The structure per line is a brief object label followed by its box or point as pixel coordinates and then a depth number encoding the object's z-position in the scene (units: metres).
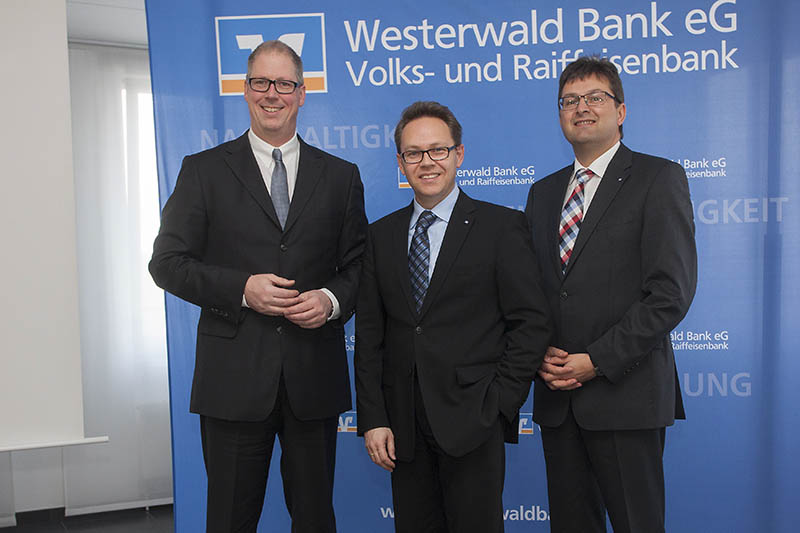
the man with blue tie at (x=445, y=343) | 1.76
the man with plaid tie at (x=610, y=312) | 1.76
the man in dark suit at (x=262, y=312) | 1.90
